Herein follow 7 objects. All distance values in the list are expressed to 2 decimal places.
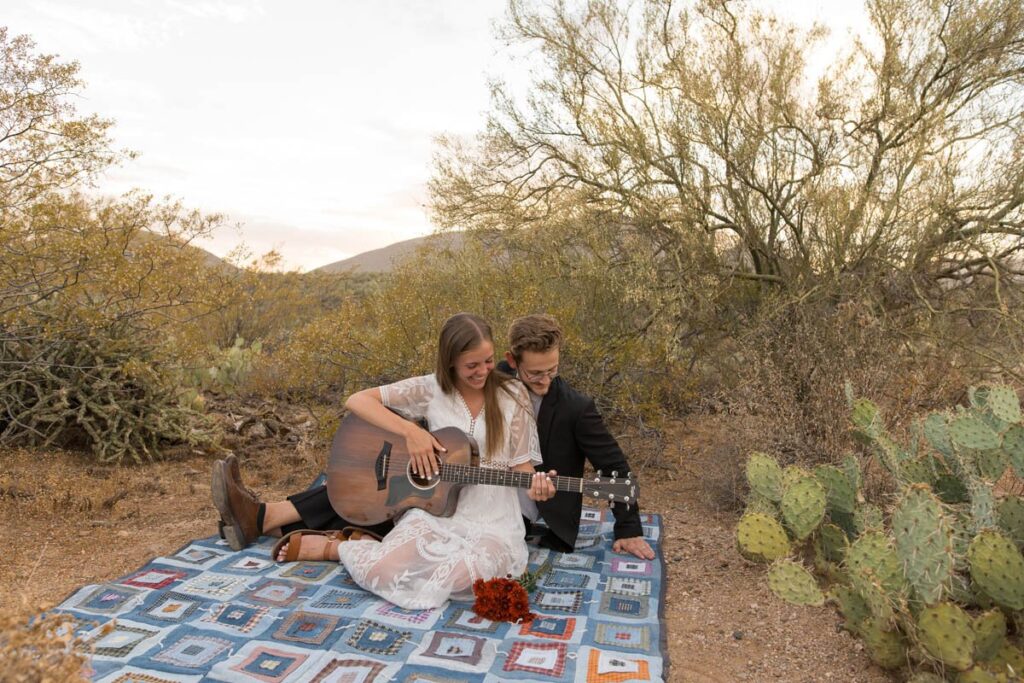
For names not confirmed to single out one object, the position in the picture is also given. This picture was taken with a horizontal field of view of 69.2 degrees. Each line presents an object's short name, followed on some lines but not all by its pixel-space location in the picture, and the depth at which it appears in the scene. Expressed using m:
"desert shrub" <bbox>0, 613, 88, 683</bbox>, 1.58
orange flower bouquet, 3.13
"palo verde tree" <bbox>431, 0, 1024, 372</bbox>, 6.18
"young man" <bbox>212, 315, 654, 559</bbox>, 3.81
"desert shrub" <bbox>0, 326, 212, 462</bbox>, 5.57
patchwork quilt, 2.72
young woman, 3.27
